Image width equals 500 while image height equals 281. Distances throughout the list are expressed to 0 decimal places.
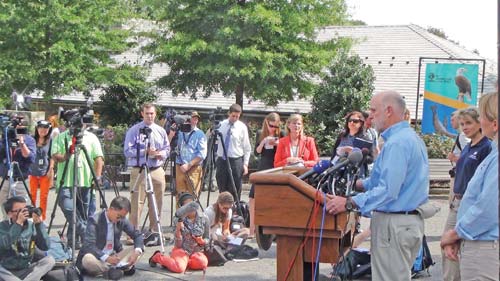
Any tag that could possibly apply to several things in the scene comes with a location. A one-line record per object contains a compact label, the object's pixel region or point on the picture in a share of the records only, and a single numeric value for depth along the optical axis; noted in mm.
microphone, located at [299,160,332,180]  5230
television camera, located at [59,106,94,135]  8148
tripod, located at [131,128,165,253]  9585
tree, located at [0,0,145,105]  24172
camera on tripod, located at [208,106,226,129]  10820
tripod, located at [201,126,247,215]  10672
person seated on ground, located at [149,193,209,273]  8406
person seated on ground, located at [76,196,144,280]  8000
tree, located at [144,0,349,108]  20469
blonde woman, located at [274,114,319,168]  9320
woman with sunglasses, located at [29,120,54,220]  11141
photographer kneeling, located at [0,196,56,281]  7195
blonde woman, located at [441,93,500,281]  4121
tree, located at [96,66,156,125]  26484
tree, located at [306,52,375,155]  21234
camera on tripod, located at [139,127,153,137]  9719
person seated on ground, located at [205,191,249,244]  9367
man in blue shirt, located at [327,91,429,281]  4684
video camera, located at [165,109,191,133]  10688
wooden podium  4883
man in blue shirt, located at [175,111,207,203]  10836
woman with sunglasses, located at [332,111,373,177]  8766
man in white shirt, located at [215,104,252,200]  10922
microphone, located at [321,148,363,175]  4812
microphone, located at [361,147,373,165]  5067
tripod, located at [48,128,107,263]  7710
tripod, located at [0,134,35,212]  9941
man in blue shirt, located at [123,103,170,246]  9945
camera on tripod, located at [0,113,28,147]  9789
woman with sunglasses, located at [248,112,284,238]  10117
